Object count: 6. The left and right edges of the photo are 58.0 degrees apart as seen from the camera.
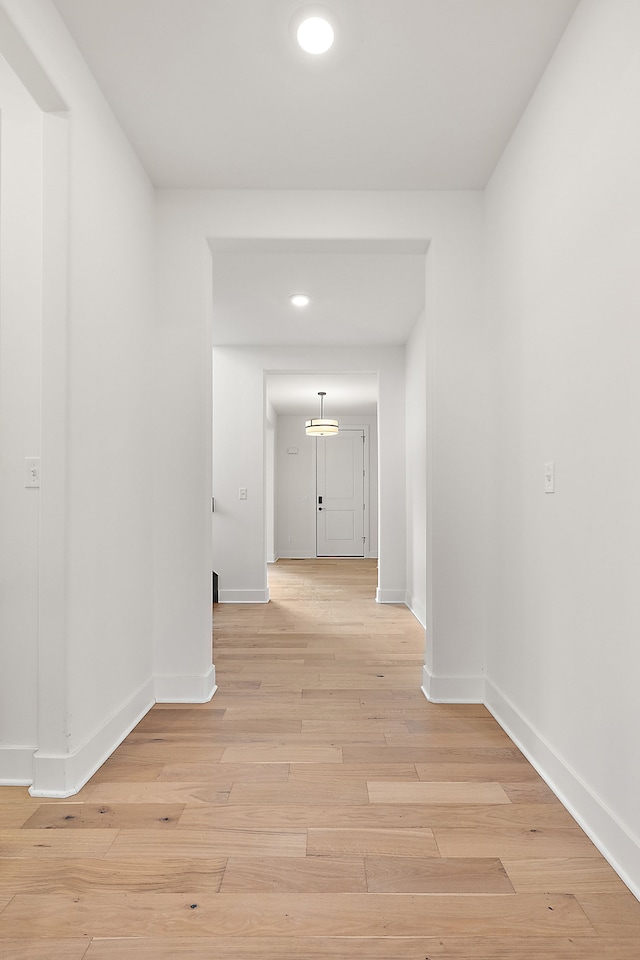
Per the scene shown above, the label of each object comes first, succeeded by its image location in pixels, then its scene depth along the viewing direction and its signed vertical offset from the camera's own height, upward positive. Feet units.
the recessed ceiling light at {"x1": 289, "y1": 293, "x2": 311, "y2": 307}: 14.55 +4.69
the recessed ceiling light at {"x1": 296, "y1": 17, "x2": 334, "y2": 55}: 6.25 +4.96
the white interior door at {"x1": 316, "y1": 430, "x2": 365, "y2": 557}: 33.60 -0.72
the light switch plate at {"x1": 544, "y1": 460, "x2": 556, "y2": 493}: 6.82 +0.07
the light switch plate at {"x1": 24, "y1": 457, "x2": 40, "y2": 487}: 6.83 +0.12
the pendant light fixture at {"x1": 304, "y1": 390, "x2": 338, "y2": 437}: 25.39 +2.46
